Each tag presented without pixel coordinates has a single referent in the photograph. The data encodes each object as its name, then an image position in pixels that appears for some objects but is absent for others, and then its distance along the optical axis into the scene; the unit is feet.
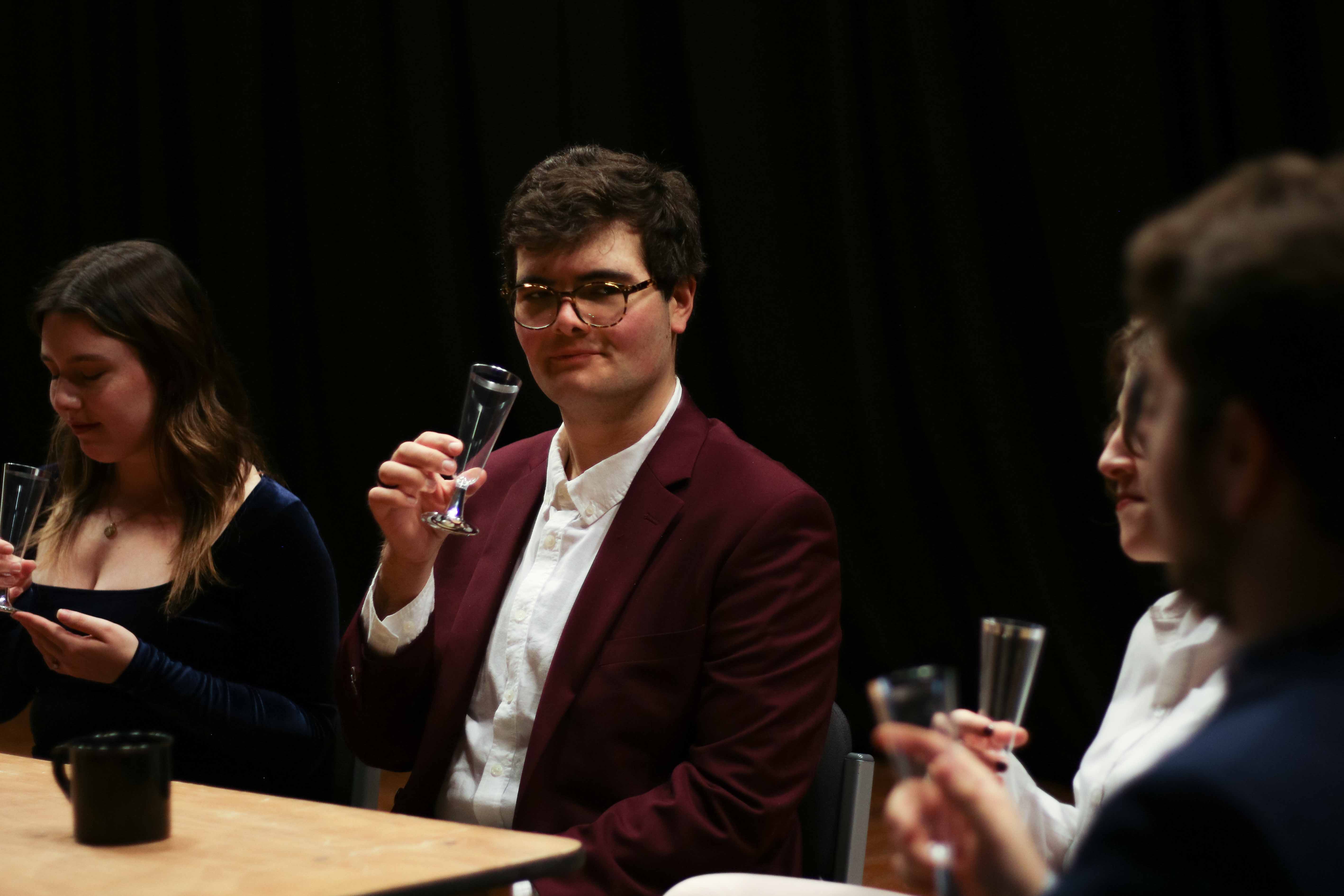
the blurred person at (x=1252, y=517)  10.05
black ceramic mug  15.28
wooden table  14.95
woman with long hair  17.46
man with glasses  16.47
